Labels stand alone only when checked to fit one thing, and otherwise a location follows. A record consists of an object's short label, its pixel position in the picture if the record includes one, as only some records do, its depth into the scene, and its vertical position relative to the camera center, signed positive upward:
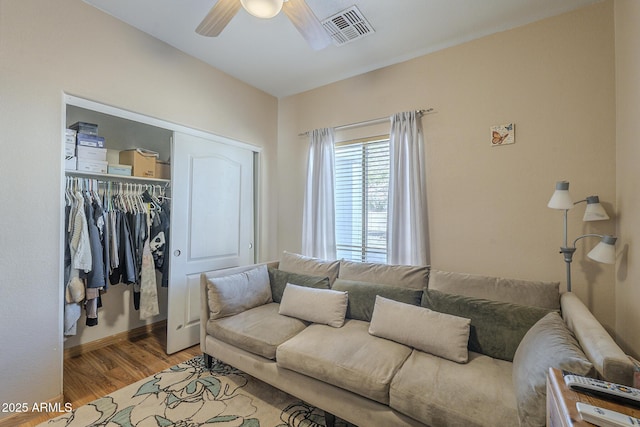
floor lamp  1.70 +0.05
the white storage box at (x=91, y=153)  2.40 +0.55
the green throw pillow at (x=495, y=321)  1.62 -0.64
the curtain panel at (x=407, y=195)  2.50 +0.19
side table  0.76 -0.56
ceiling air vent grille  2.04 +1.50
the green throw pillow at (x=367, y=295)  2.02 -0.61
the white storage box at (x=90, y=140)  2.40 +0.66
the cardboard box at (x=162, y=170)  3.03 +0.51
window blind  2.82 +0.19
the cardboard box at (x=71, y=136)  2.32 +0.67
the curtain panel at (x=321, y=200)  3.05 +0.17
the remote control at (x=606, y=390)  0.81 -0.53
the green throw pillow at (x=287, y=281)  2.42 -0.60
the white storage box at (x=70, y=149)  2.32 +0.56
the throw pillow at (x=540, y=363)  1.06 -0.63
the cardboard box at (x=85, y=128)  2.41 +0.77
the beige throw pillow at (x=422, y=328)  1.63 -0.72
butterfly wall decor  2.16 +0.66
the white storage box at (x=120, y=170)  2.60 +0.43
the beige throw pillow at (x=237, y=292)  2.24 -0.67
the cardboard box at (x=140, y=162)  2.79 +0.55
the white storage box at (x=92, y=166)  2.40 +0.44
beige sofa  1.22 -0.79
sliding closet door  2.61 -0.06
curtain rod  2.53 +0.98
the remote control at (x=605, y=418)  0.72 -0.54
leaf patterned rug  1.71 -1.30
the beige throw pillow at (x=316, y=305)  2.11 -0.72
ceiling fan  1.47 +1.20
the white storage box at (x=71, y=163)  2.30 +0.44
